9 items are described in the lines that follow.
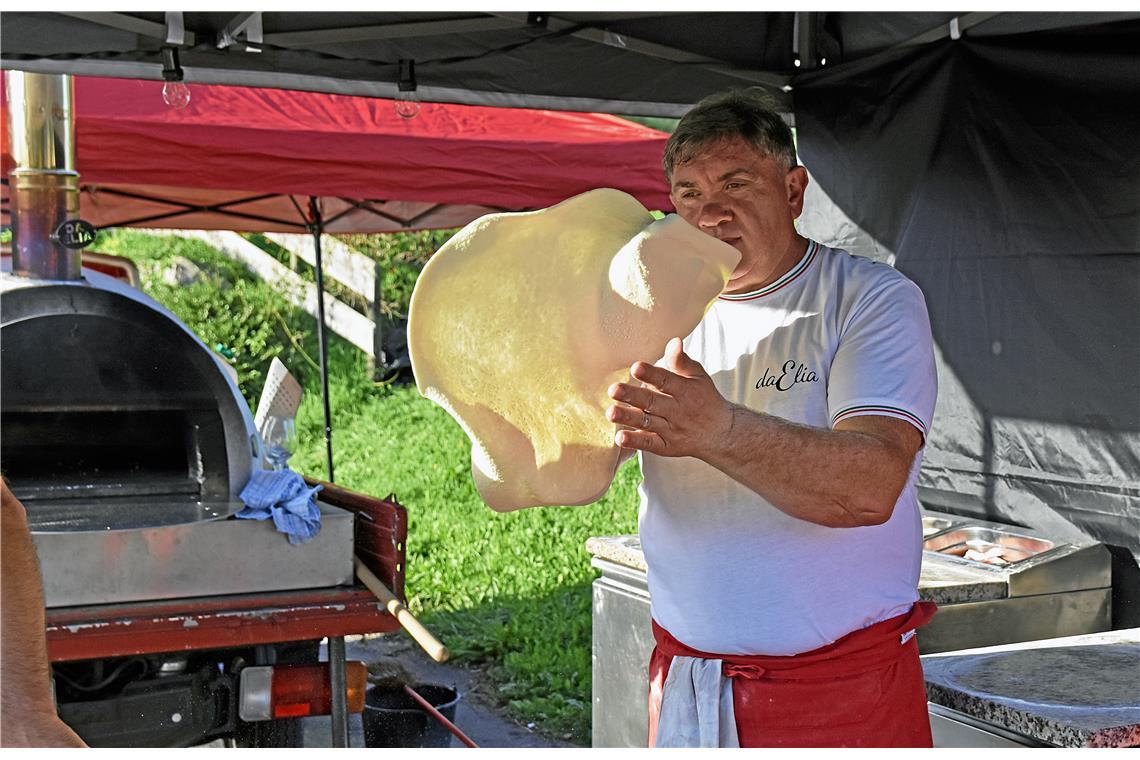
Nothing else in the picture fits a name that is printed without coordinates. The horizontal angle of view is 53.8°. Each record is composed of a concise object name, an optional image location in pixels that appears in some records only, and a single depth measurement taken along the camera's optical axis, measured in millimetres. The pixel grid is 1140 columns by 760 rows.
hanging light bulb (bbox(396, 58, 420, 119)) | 3172
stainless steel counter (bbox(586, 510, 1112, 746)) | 2748
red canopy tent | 4512
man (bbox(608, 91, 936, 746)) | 1730
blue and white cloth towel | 3018
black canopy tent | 2869
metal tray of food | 2982
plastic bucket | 3949
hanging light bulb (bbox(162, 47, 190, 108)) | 2824
